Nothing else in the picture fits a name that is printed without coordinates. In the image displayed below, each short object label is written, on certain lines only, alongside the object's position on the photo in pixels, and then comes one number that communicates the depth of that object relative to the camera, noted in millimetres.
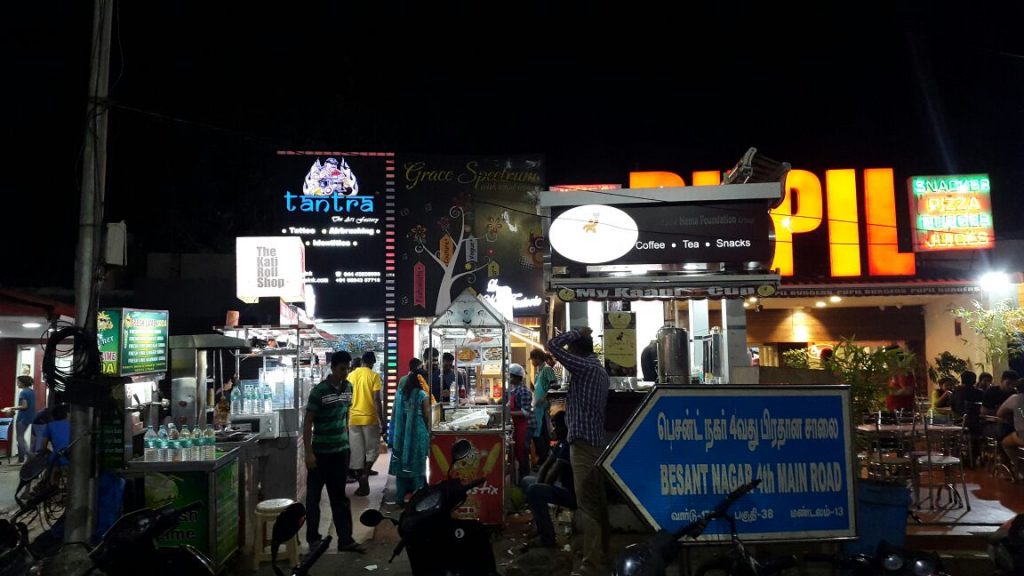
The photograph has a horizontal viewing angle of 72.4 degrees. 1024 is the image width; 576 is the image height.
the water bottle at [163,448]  6141
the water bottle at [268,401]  8148
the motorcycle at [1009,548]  3781
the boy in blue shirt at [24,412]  13258
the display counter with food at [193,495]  5879
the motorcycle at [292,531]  3037
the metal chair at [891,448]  7938
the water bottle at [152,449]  6125
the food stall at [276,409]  8078
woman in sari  8820
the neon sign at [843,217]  15000
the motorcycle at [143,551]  3586
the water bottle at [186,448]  6168
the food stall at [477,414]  7496
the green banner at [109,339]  6598
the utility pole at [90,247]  5852
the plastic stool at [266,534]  6297
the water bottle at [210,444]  6238
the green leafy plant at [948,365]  14555
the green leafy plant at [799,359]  7473
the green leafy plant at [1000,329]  13195
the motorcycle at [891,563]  3611
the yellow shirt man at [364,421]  9977
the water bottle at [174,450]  6153
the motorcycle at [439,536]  3311
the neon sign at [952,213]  15117
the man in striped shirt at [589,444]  5988
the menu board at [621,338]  8477
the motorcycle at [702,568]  3266
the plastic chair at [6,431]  14281
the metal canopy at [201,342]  8305
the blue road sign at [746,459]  4203
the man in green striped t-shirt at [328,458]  6672
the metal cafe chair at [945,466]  7641
